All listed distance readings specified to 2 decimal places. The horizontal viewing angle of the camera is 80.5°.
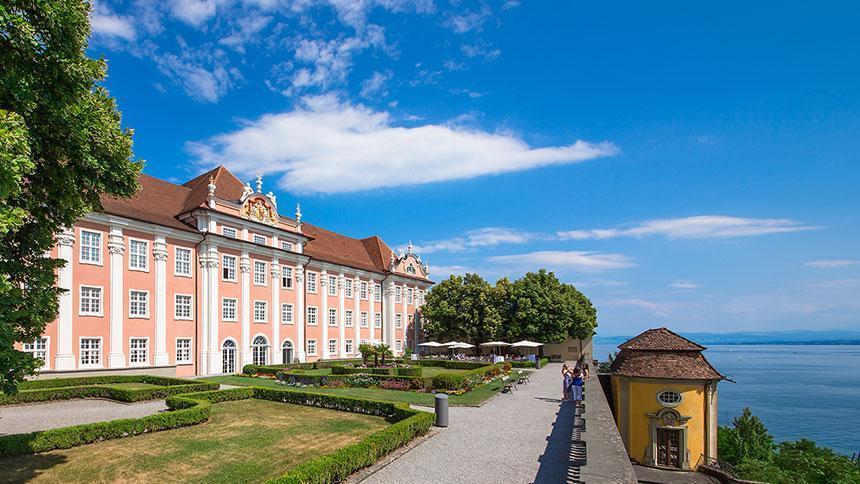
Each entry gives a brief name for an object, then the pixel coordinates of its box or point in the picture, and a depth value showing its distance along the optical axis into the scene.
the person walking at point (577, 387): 21.02
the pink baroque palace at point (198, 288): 30.83
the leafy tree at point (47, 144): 8.98
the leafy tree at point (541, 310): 56.00
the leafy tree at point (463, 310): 57.03
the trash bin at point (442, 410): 17.73
